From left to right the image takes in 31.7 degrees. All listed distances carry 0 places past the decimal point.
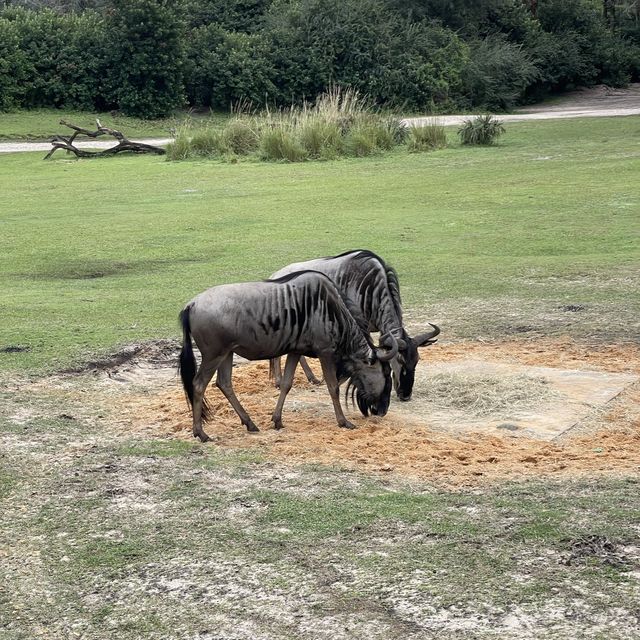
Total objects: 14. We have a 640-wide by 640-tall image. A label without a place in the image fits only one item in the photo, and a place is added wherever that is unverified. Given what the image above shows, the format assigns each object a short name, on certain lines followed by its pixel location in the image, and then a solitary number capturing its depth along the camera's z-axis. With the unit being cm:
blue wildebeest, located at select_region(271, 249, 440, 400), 1011
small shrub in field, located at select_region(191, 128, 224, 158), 3284
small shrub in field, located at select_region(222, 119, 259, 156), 3300
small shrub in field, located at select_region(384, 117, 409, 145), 3303
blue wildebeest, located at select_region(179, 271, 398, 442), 882
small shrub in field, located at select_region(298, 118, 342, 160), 3128
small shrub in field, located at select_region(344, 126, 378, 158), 3136
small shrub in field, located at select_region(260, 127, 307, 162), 3097
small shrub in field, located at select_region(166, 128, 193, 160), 3244
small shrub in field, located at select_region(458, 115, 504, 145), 3197
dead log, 3422
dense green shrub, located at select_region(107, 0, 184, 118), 4603
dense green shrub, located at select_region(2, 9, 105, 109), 4559
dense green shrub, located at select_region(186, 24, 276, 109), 4794
